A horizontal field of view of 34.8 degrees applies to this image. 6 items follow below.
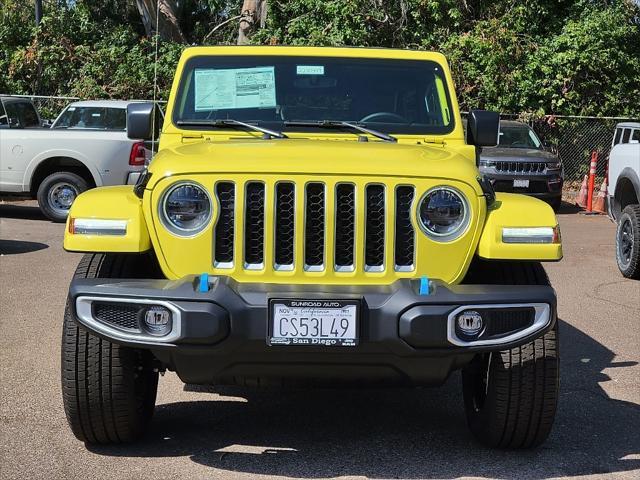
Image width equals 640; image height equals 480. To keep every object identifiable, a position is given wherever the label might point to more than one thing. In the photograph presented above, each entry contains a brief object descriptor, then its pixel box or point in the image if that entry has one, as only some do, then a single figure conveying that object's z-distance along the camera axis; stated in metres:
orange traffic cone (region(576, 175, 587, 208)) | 19.03
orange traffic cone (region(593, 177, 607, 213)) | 18.11
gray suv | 16.95
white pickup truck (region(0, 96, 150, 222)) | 14.69
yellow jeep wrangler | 4.14
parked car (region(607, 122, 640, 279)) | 10.05
